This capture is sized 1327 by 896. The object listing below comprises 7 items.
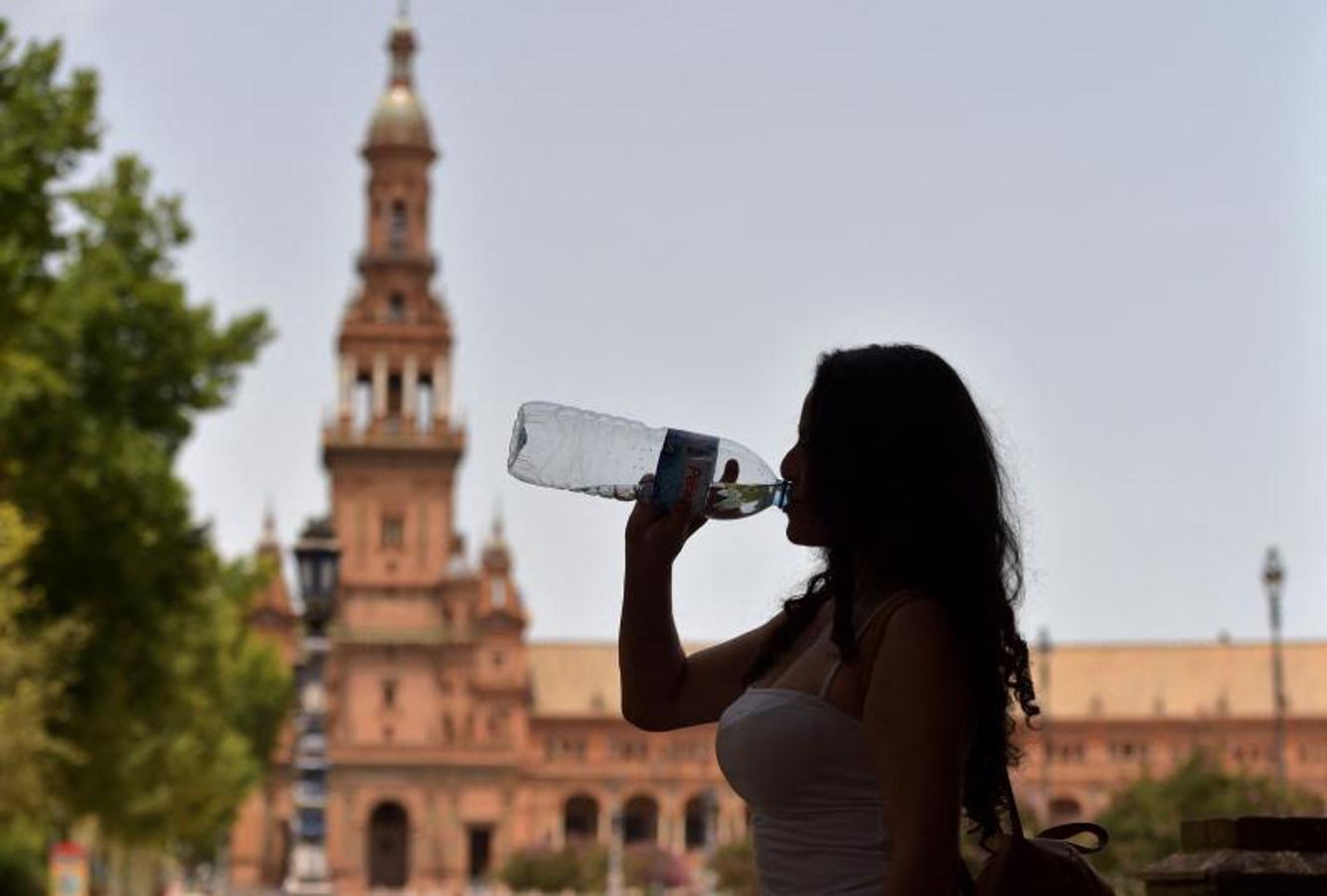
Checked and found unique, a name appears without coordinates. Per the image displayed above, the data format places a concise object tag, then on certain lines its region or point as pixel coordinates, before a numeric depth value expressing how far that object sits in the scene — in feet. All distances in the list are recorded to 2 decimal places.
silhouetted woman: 15.03
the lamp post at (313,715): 96.02
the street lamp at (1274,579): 150.82
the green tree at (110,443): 112.06
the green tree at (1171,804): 161.17
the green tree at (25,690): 101.91
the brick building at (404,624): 410.72
